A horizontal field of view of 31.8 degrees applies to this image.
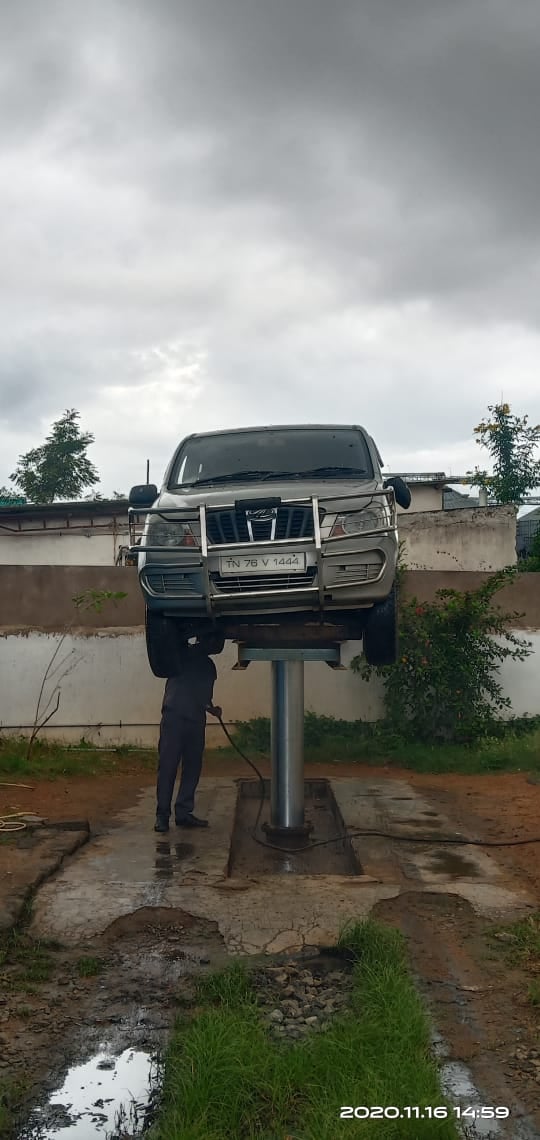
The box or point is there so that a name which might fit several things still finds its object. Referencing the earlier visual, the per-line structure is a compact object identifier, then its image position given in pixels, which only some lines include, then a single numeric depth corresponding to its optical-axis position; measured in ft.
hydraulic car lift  23.11
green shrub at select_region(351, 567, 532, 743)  35.32
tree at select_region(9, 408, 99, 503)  108.27
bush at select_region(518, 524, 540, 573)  67.56
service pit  22.17
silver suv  18.69
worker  23.61
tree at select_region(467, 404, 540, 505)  87.40
